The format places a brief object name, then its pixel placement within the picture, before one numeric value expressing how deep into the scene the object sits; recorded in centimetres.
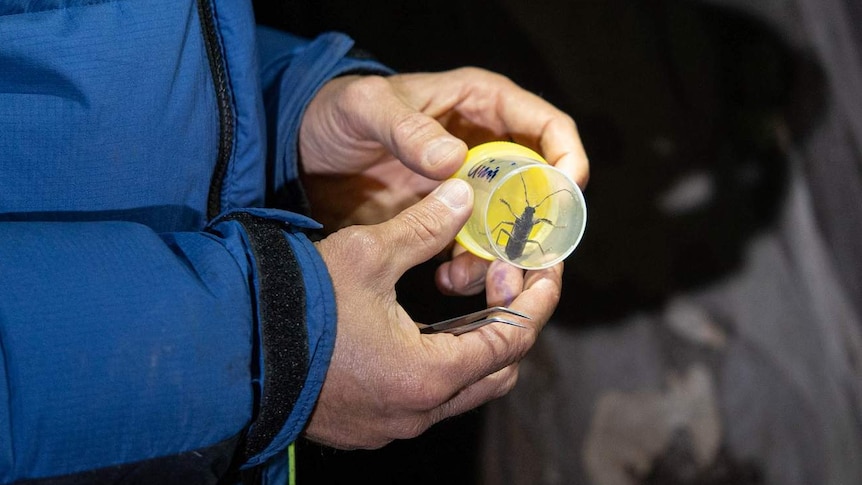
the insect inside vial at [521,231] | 59
